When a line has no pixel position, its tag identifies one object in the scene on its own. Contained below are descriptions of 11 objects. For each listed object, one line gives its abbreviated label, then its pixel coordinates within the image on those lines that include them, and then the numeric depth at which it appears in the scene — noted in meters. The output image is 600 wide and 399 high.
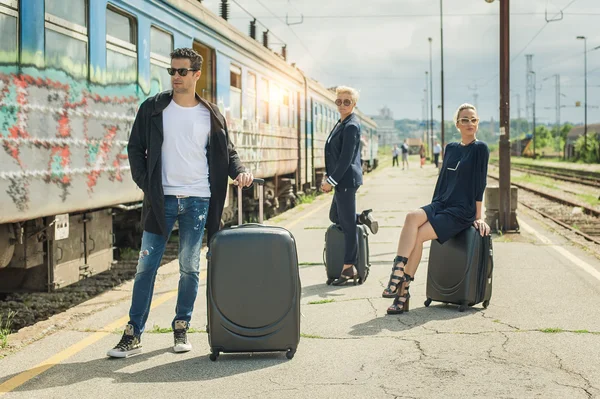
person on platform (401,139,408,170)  52.76
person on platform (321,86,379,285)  8.01
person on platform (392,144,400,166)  61.55
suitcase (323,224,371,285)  8.36
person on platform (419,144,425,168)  55.77
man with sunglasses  5.48
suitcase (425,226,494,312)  6.87
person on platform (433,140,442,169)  48.64
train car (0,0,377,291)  6.46
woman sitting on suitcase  6.83
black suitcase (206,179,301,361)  5.37
